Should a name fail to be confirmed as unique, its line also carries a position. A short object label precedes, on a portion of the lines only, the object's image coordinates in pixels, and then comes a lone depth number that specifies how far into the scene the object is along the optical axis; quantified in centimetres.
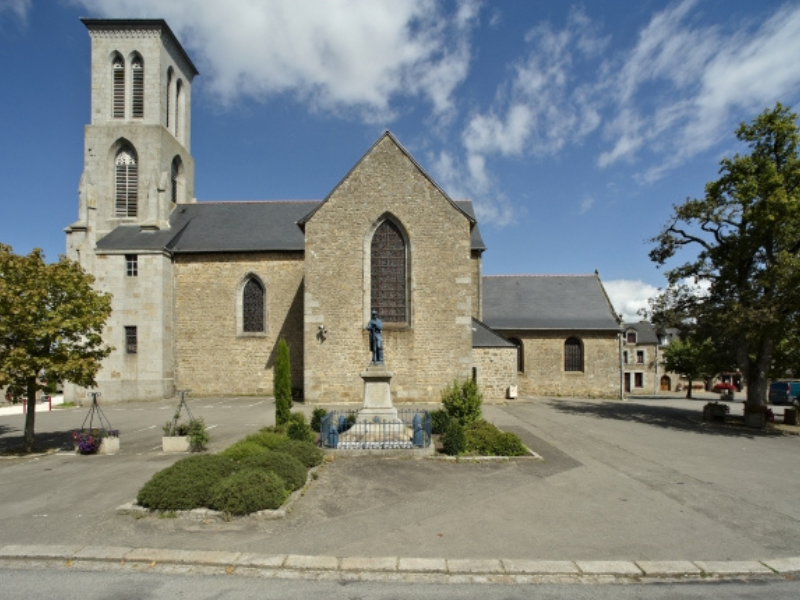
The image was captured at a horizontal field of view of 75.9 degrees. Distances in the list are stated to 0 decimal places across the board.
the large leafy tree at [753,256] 1560
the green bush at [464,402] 1432
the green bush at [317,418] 1444
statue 1329
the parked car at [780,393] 3428
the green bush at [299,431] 1193
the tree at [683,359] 4000
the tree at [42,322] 1152
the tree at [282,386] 1385
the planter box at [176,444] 1197
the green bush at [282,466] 823
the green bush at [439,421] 1386
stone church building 2175
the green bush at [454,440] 1114
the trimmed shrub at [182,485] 712
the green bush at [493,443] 1116
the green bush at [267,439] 1095
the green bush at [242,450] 957
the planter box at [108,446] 1208
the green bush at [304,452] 980
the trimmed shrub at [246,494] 701
